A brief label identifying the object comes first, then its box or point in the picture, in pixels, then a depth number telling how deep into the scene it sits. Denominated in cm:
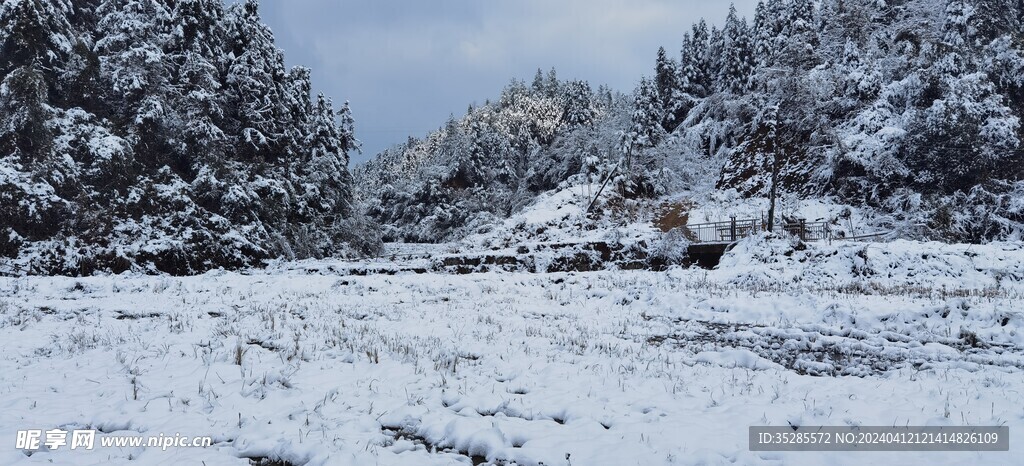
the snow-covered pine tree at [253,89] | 3033
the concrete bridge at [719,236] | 2311
